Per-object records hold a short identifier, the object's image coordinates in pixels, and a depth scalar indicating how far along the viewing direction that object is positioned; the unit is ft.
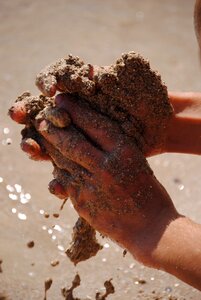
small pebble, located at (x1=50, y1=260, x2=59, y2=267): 5.98
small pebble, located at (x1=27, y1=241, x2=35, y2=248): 6.14
